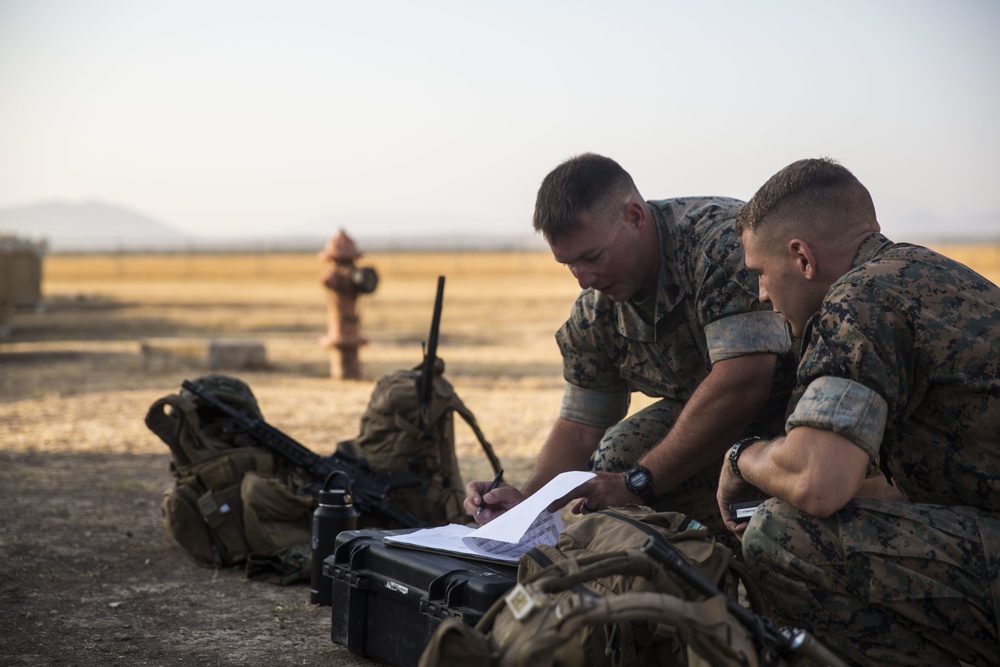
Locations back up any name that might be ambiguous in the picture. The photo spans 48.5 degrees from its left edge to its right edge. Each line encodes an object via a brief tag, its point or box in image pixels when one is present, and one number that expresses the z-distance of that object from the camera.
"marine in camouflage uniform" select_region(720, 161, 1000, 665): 2.87
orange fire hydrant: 12.46
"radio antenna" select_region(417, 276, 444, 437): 5.48
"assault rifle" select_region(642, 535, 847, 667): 2.47
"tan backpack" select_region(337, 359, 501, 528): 5.62
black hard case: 3.27
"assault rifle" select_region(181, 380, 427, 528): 5.40
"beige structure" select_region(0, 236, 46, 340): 24.07
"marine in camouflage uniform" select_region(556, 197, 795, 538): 4.16
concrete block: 14.00
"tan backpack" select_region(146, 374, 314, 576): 5.27
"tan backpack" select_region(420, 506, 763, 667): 2.41
